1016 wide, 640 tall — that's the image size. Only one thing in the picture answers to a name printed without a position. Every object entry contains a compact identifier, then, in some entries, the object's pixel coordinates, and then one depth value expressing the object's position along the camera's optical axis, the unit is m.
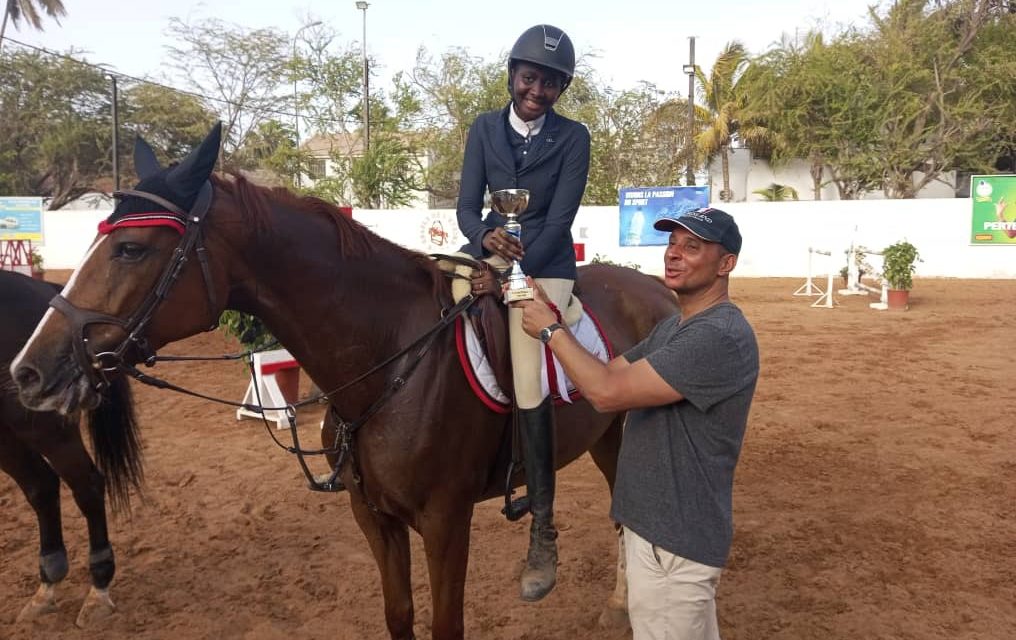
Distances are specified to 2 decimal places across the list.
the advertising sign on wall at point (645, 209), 21.61
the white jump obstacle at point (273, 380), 7.25
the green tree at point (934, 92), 26.31
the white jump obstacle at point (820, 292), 15.34
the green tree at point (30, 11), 32.50
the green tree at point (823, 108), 27.53
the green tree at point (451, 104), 31.30
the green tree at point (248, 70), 35.19
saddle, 2.89
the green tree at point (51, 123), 35.50
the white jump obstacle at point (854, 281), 16.91
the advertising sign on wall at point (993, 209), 20.20
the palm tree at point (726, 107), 31.92
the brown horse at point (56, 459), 3.87
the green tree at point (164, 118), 36.56
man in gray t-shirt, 1.98
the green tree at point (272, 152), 28.95
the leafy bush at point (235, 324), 7.97
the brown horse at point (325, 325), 2.19
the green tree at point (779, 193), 31.73
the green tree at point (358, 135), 26.52
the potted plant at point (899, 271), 14.75
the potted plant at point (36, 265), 15.15
